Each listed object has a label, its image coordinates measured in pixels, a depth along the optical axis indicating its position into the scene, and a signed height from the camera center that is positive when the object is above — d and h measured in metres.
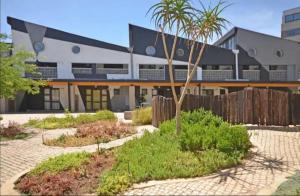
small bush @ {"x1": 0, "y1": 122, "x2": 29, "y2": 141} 7.37 -1.37
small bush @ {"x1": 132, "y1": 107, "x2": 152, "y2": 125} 9.83 -1.00
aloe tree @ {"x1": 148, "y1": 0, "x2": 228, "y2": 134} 6.12 +2.46
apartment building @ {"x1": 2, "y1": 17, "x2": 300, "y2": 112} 18.40 +2.46
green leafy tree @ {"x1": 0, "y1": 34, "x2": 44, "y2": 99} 6.42 +0.97
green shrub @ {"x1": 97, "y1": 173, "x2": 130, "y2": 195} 3.77 -1.72
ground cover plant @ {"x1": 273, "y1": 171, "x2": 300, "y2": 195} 3.46 -1.71
